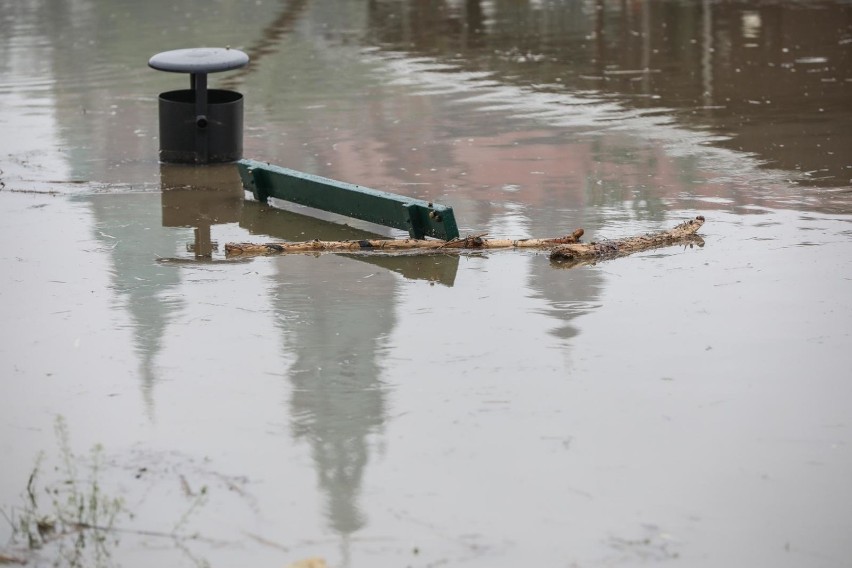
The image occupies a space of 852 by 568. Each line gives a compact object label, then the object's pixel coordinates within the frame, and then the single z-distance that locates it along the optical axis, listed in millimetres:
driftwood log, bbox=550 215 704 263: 18750
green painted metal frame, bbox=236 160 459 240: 19500
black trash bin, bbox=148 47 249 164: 24297
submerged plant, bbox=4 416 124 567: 10711
